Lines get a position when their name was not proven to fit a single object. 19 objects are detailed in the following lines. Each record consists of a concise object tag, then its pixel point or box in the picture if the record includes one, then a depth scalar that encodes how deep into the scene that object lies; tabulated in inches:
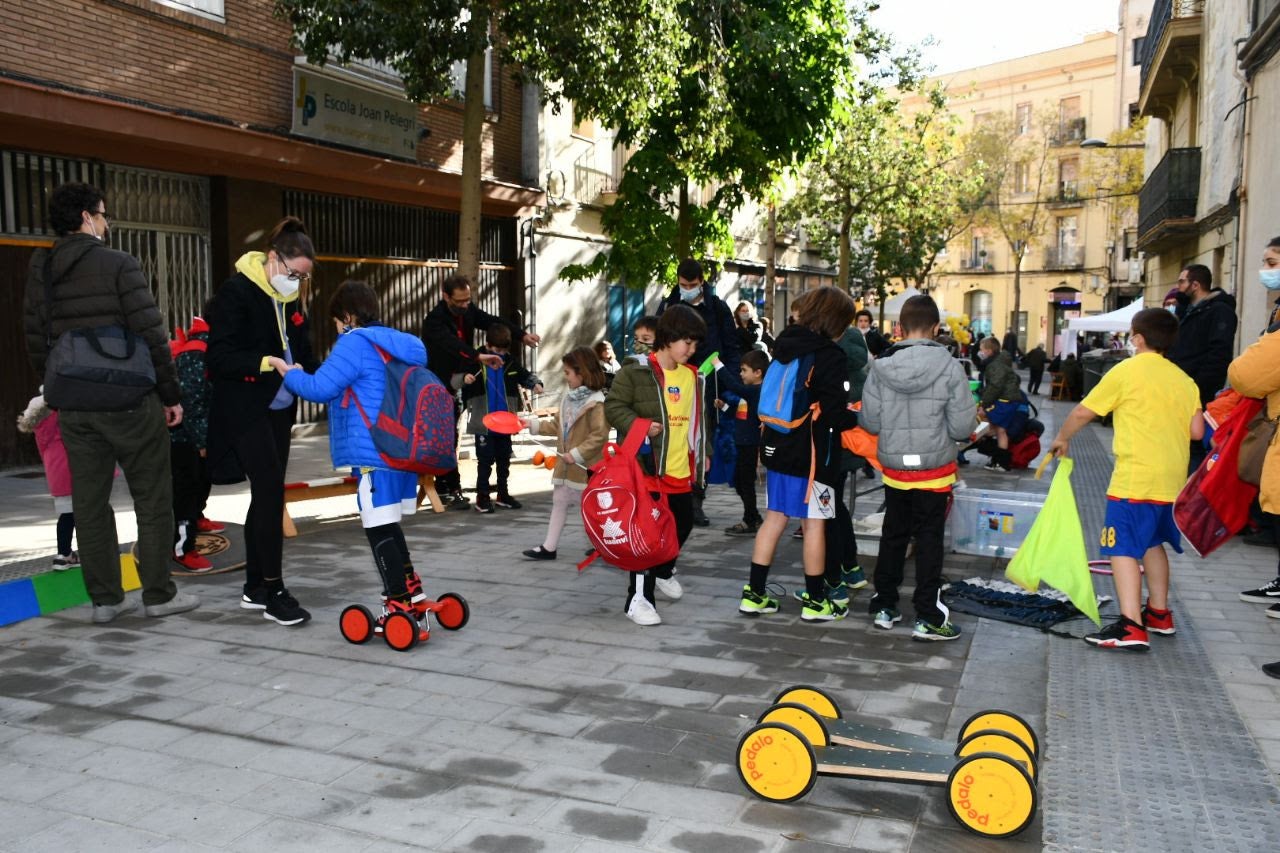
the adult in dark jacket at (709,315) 329.7
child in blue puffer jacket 199.6
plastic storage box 292.2
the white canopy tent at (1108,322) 894.4
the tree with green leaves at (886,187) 1034.1
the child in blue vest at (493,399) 365.1
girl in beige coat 273.6
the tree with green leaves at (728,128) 535.2
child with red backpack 234.2
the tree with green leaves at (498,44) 429.4
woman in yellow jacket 205.2
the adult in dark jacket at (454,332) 361.1
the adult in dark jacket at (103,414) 209.6
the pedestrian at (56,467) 250.5
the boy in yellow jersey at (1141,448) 209.0
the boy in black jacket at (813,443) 227.6
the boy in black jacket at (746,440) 327.3
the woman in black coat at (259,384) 217.5
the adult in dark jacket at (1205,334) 312.7
